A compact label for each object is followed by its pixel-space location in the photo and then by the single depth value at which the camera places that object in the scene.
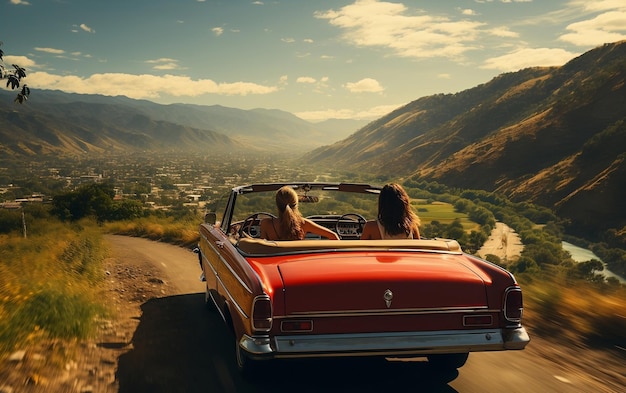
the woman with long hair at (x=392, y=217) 4.82
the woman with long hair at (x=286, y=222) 5.02
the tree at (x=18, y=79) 9.27
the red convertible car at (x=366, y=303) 3.57
